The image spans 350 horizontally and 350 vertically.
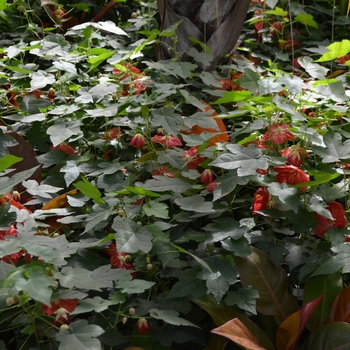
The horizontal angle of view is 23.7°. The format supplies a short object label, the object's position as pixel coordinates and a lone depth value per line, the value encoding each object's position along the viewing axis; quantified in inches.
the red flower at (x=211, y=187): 59.5
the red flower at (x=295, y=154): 59.9
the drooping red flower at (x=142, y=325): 52.1
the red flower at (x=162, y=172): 62.3
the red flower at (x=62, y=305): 49.3
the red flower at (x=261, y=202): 58.5
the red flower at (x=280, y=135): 60.7
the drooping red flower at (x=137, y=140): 64.7
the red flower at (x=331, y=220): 57.3
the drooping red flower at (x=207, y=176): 60.6
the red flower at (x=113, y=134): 69.8
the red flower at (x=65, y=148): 66.7
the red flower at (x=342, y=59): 90.5
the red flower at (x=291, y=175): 57.8
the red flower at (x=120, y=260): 55.6
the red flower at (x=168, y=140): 64.6
